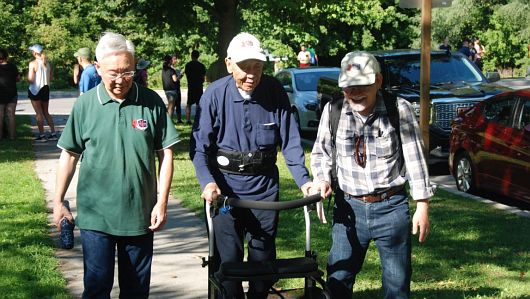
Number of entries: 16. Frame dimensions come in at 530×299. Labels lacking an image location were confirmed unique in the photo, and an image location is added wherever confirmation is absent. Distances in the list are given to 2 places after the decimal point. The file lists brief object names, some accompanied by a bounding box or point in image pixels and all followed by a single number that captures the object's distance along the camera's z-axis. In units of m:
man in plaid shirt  5.19
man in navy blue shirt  5.45
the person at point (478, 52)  37.46
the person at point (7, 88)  18.61
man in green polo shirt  5.07
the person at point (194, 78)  23.62
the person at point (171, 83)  23.92
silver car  21.02
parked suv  15.55
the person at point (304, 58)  38.44
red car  11.74
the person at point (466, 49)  34.06
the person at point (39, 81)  18.36
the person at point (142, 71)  20.98
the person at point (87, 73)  14.27
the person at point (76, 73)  19.99
